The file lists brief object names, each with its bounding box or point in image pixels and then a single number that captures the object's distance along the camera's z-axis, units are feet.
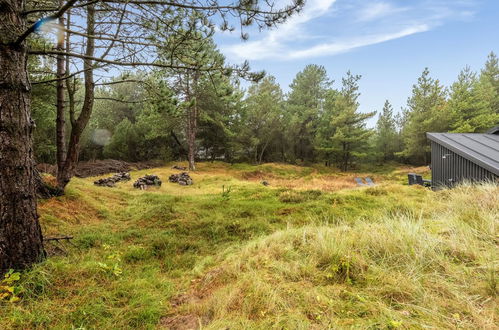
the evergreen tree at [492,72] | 99.30
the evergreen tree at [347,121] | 77.20
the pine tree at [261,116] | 78.12
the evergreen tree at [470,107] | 74.73
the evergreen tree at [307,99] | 88.63
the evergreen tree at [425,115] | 79.51
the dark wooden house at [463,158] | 24.92
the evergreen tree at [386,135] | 105.09
